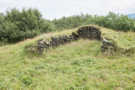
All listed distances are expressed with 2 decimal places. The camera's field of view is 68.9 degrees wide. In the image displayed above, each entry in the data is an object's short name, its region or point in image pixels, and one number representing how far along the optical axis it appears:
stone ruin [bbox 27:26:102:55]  5.77
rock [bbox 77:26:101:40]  7.71
